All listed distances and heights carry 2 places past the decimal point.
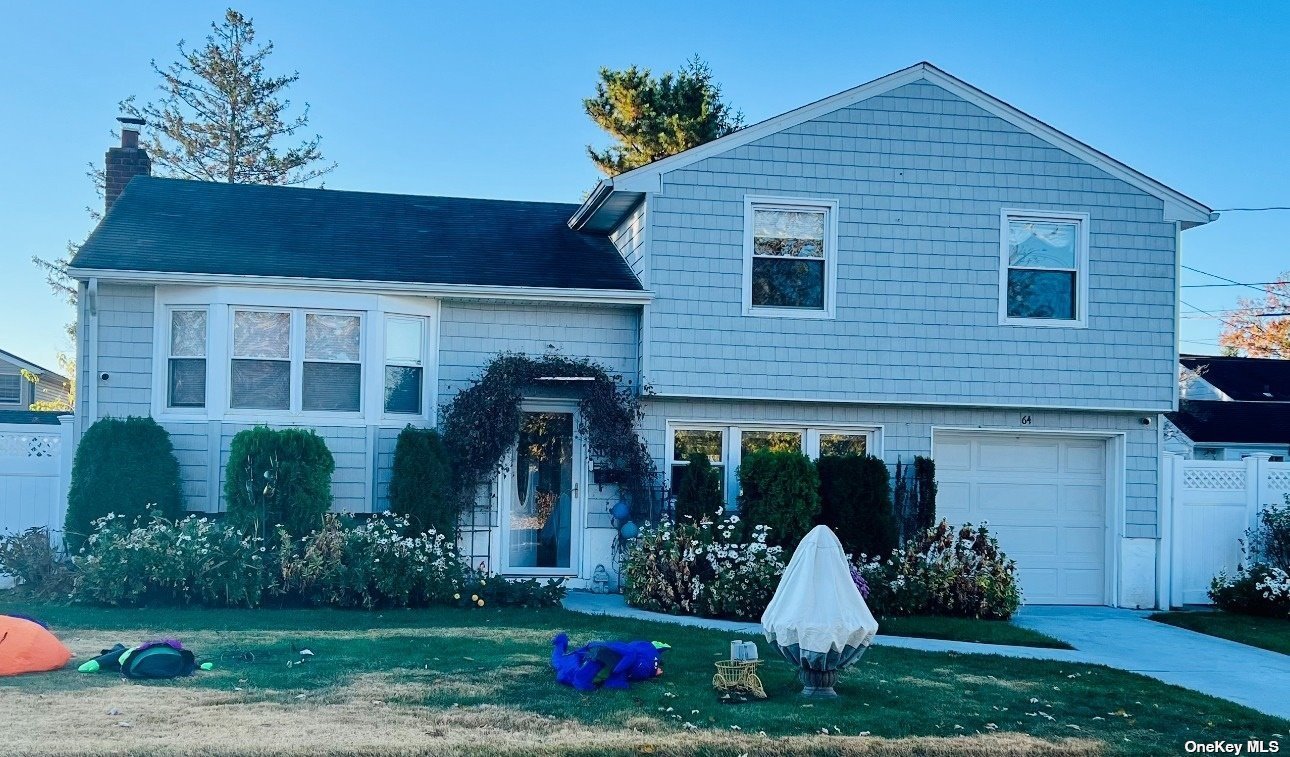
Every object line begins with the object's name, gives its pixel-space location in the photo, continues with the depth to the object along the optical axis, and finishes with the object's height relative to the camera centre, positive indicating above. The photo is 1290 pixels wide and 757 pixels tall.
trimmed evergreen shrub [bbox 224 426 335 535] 13.31 -0.94
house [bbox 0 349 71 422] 37.94 +0.09
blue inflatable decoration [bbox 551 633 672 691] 8.66 -1.79
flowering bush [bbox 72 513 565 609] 12.41 -1.73
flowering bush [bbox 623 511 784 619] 13.00 -1.70
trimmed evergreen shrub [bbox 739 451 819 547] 14.16 -0.96
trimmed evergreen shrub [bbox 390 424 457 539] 14.01 -0.94
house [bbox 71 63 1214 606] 14.43 +0.95
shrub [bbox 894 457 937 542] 14.96 -1.03
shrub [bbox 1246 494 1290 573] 15.09 -1.39
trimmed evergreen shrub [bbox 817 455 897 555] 14.43 -1.06
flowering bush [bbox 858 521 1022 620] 13.59 -1.80
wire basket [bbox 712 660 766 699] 8.55 -1.83
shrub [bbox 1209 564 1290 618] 14.62 -1.98
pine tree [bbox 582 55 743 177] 33.34 +7.78
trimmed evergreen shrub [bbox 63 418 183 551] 13.47 -0.91
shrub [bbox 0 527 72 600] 12.85 -1.81
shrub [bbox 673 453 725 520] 14.24 -0.96
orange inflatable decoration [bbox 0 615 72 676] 8.72 -1.80
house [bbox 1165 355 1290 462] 31.48 +0.28
